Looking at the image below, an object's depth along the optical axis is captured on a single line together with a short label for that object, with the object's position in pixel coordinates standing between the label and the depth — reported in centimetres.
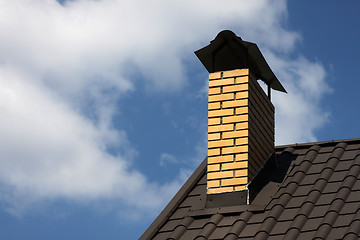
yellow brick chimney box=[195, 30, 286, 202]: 1897
